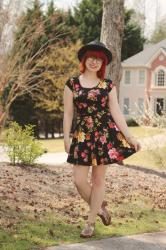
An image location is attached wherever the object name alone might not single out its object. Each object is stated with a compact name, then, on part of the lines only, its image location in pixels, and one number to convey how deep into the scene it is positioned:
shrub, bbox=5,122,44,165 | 9.98
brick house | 46.56
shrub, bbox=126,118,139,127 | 42.28
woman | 5.43
